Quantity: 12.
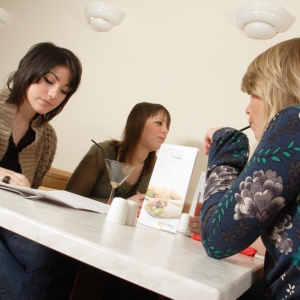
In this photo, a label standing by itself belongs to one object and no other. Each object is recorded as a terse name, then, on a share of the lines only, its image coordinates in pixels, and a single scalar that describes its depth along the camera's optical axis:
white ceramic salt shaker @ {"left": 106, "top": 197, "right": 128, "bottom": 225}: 0.88
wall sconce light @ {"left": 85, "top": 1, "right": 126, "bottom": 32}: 2.34
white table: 0.44
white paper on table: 0.88
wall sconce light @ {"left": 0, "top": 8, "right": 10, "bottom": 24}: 2.85
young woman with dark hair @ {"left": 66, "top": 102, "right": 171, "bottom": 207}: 1.90
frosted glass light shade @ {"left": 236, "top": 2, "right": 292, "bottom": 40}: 1.82
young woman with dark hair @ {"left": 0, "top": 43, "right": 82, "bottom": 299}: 1.61
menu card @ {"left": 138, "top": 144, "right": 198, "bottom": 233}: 0.98
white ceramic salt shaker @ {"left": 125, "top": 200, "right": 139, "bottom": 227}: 0.91
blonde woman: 0.61
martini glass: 1.30
